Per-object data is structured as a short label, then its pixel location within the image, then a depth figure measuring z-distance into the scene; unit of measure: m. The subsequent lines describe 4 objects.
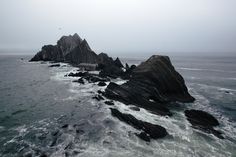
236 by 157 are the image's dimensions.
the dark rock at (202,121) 28.64
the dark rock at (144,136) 24.00
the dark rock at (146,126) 25.39
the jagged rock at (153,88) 38.19
